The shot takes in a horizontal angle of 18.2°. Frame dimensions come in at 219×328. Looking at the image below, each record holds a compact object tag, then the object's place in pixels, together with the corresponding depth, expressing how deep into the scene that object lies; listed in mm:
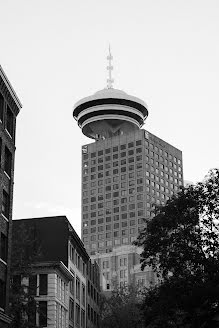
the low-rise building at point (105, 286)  175888
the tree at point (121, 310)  84500
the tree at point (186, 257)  46469
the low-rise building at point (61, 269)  70656
